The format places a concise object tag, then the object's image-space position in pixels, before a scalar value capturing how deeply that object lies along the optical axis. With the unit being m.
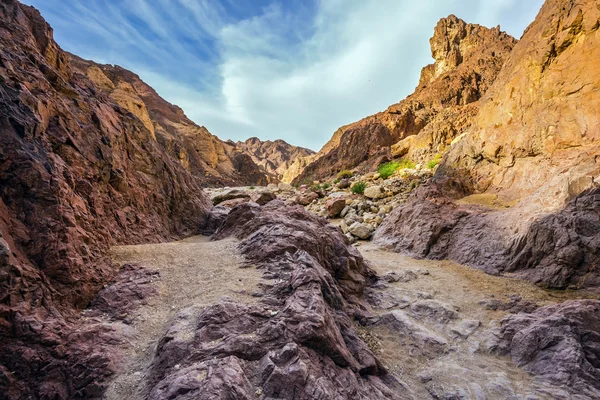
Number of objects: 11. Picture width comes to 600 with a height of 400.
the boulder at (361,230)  8.95
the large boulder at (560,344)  2.79
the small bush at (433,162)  14.50
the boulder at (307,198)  13.38
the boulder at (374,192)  11.33
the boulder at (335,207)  10.88
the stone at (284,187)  18.59
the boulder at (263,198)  8.50
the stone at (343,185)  15.74
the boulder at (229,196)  11.28
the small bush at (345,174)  20.55
